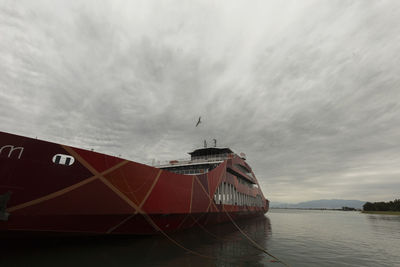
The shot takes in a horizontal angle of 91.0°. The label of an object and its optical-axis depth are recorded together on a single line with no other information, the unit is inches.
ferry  242.8
